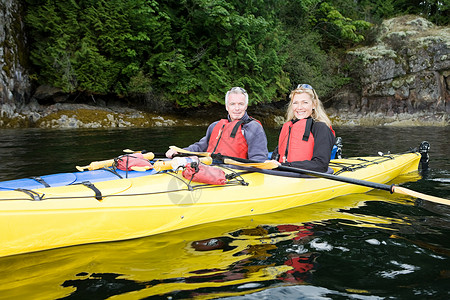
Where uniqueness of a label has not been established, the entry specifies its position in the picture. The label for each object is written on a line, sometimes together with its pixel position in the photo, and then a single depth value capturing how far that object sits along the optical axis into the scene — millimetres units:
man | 4102
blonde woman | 3799
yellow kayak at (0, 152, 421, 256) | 2441
